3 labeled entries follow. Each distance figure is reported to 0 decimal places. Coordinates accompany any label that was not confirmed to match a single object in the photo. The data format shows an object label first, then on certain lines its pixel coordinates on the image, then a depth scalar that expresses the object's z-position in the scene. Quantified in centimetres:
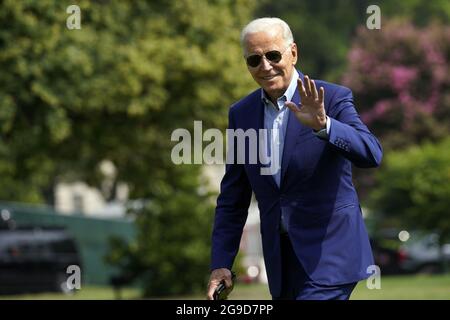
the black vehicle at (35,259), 2683
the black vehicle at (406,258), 3422
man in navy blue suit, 540
